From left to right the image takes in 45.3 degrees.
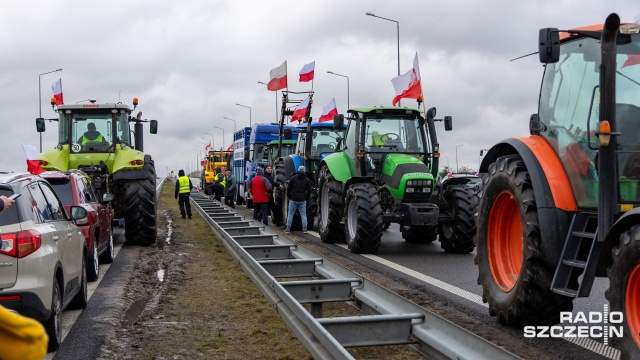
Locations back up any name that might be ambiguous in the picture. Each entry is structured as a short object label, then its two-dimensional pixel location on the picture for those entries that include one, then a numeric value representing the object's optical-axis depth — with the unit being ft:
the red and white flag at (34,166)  49.93
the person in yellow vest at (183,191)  79.71
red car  35.65
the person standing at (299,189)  62.03
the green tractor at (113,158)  50.49
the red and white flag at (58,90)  73.13
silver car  20.71
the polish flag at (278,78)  88.53
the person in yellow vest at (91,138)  53.67
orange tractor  18.75
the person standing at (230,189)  102.39
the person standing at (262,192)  68.59
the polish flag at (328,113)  99.70
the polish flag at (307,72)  88.35
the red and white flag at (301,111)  80.02
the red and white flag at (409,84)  65.41
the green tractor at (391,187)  44.93
